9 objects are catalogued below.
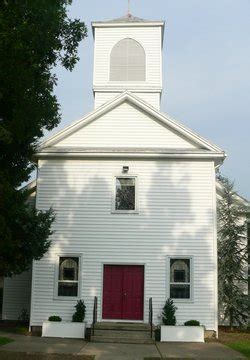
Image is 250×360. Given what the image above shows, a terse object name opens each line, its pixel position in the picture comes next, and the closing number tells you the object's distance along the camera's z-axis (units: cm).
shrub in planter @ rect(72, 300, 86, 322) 1711
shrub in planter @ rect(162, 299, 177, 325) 1688
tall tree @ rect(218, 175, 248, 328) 1920
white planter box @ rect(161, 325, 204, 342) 1662
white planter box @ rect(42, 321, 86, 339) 1688
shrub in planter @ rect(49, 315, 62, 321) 1721
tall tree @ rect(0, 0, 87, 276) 1196
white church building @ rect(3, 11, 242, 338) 1758
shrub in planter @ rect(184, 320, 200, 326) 1689
